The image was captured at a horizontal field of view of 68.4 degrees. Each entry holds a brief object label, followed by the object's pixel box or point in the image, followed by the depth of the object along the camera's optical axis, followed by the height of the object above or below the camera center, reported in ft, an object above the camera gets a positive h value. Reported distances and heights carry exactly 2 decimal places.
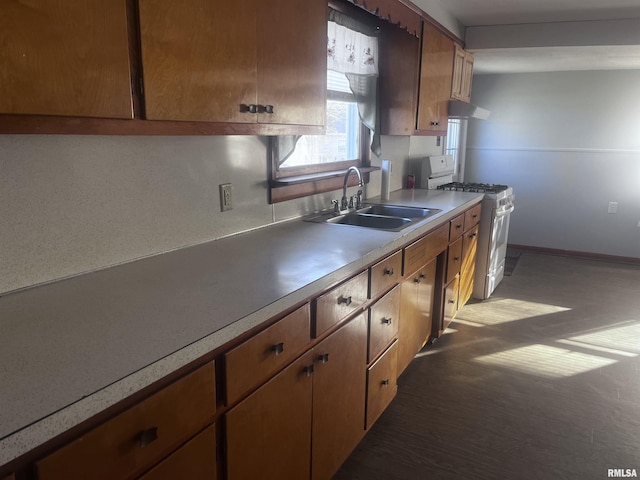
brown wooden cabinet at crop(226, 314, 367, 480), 4.10 -2.78
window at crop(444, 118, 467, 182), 17.92 -0.03
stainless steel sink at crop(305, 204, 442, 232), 8.25 -1.39
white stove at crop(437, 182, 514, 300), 12.69 -2.40
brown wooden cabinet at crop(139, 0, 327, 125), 4.07 +0.79
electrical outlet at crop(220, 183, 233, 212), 6.33 -0.78
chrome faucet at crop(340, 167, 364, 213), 8.77 -1.07
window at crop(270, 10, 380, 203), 7.64 +0.21
